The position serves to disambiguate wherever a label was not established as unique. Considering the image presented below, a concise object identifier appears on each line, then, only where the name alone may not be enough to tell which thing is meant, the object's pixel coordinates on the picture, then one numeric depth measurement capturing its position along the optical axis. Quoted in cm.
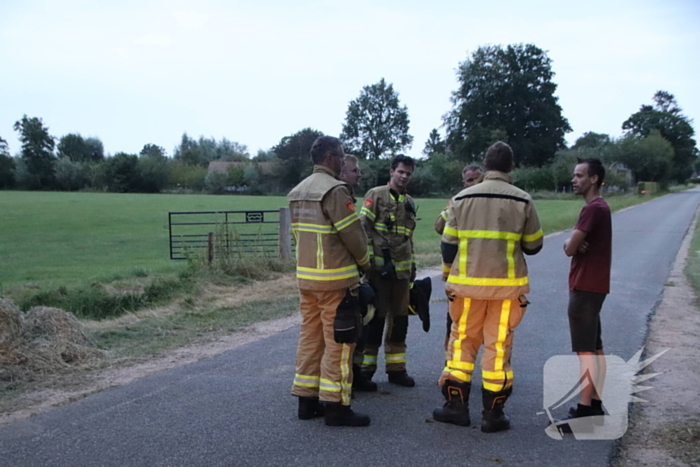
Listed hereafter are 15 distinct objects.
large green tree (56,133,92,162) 11086
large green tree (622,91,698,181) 9138
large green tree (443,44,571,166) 7438
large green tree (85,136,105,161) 11569
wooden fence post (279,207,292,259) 1304
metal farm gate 1205
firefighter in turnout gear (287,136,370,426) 452
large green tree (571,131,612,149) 9875
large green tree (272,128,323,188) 7881
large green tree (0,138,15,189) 9069
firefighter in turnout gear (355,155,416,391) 541
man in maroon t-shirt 439
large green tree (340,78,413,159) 10356
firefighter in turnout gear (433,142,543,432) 436
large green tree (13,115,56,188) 9212
